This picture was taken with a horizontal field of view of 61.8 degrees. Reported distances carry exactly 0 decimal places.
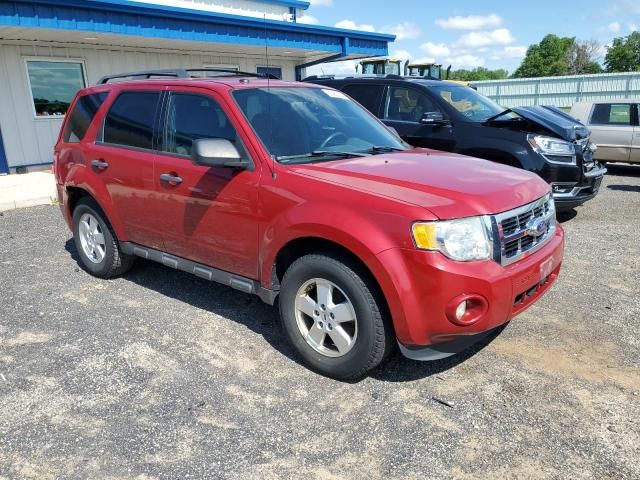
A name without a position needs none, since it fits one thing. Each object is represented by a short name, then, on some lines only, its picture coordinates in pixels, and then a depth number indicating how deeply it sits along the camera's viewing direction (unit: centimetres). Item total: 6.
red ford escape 296
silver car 1121
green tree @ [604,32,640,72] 7962
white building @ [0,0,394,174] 1017
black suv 685
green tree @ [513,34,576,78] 8712
